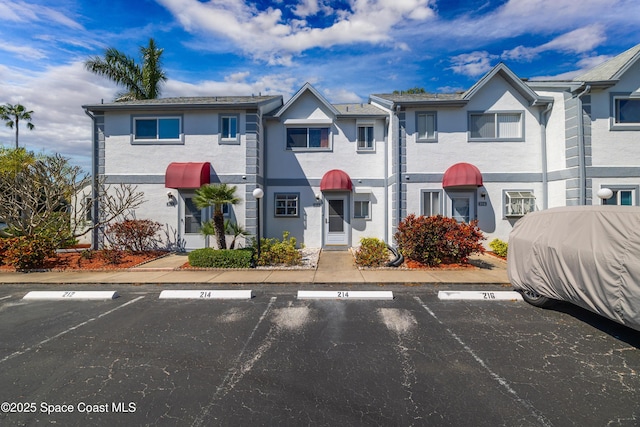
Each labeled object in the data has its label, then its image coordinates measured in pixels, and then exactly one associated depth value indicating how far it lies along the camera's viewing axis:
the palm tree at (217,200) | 10.00
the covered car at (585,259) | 4.12
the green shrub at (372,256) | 10.10
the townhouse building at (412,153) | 12.64
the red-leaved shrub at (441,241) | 10.05
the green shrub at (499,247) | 11.87
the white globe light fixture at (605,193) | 9.92
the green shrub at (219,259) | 10.06
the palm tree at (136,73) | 21.08
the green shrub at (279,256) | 10.45
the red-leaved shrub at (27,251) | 9.73
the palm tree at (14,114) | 30.94
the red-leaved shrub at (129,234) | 11.74
